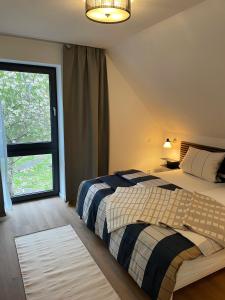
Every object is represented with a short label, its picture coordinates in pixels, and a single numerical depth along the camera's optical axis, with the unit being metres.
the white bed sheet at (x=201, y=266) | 1.68
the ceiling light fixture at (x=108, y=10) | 1.43
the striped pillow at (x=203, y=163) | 2.99
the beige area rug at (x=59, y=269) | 1.79
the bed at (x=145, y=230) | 1.62
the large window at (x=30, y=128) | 3.15
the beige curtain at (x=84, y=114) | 3.17
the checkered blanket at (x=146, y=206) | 1.92
